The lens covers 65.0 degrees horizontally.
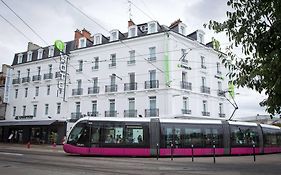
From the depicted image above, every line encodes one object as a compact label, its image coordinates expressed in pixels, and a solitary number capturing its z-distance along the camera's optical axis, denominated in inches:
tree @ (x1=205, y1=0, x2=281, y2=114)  158.4
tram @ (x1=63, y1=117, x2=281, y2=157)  562.3
